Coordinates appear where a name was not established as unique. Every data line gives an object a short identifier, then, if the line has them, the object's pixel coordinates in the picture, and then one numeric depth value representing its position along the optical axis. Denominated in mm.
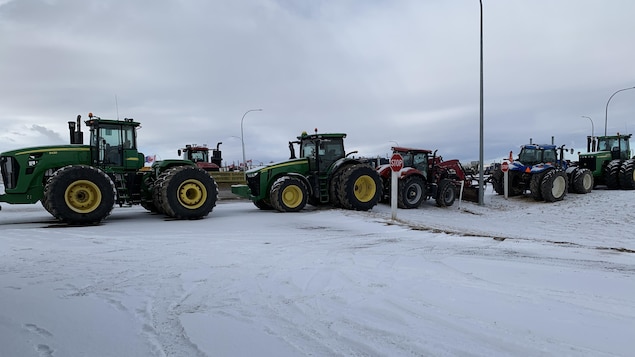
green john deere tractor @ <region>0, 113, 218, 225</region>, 10016
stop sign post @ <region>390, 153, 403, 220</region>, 11016
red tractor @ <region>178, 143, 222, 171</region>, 23891
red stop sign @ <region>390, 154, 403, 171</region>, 11000
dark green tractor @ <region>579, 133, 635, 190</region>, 21328
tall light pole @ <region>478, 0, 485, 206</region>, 17859
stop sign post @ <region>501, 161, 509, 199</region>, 20516
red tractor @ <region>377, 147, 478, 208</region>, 16406
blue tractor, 18734
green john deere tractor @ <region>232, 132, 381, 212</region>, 13398
